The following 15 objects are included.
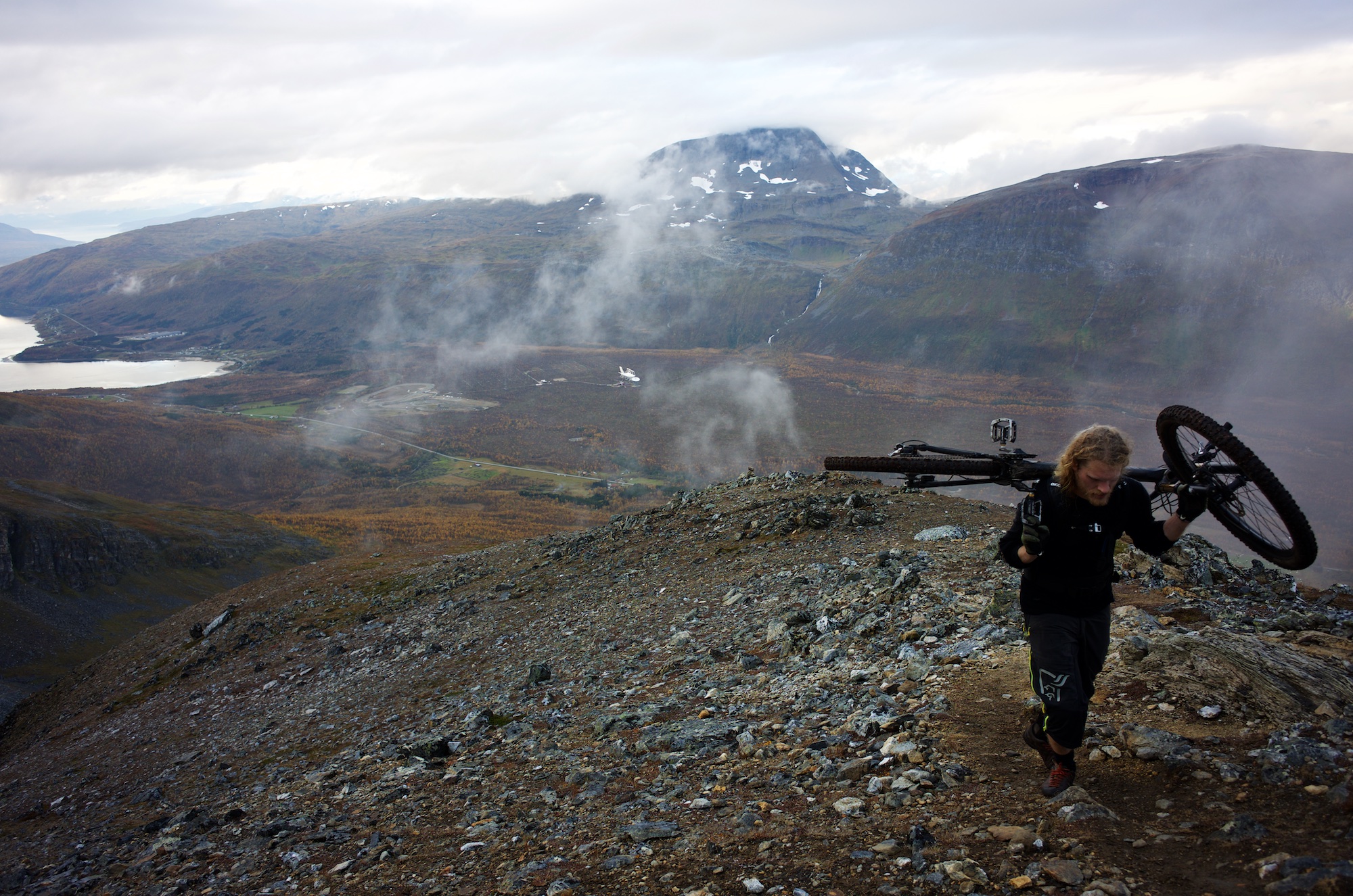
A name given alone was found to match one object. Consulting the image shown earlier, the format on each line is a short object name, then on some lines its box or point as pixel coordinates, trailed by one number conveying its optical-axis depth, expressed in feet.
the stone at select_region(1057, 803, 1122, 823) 19.35
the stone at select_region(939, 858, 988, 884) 18.17
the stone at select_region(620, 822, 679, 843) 24.45
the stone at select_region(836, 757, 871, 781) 25.53
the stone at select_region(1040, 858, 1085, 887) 17.11
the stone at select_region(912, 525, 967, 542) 58.39
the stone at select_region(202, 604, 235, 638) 98.78
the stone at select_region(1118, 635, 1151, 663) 28.66
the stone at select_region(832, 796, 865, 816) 22.91
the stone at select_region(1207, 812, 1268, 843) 17.42
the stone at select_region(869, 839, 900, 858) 19.96
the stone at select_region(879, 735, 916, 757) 25.65
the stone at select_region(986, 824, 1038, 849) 19.01
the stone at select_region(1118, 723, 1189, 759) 22.03
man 20.10
